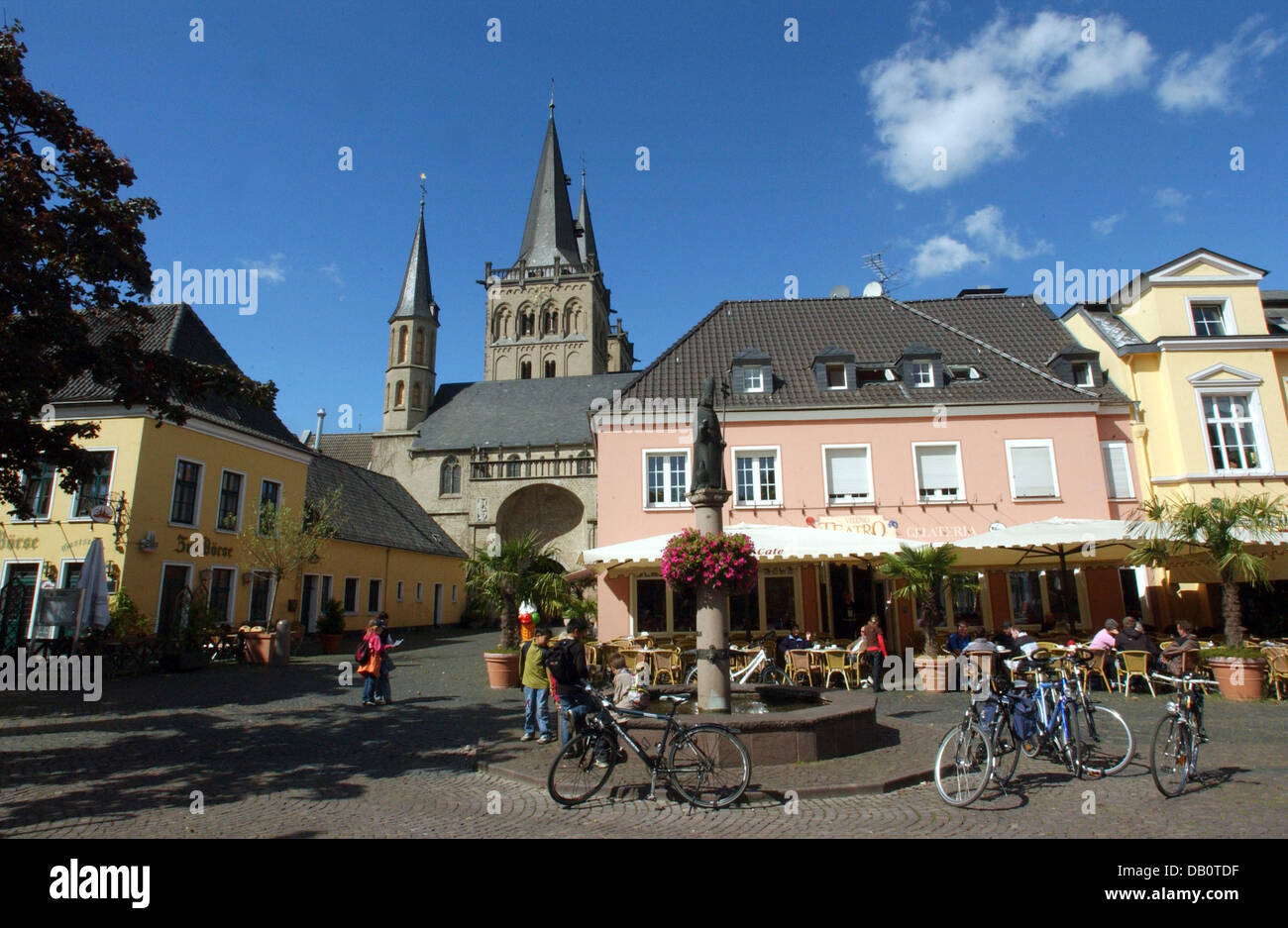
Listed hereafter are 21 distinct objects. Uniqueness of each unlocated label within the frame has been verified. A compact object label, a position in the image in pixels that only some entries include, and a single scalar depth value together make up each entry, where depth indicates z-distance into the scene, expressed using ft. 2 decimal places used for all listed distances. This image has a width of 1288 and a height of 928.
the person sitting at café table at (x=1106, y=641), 42.57
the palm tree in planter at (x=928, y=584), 43.65
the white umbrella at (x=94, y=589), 50.72
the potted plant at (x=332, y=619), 82.17
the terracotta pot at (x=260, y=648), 62.75
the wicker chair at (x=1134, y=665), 41.01
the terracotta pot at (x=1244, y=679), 40.29
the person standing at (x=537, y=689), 29.91
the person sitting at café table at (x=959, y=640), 44.14
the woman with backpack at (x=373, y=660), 41.32
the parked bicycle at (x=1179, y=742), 21.62
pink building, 60.39
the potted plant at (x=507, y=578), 50.88
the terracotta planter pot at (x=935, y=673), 44.91
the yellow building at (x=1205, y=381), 59.67
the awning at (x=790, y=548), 43.83
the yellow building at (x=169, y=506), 62.59
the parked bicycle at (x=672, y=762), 21.54
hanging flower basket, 28.25
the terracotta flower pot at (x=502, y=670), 47.75
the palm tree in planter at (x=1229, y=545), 40.65
